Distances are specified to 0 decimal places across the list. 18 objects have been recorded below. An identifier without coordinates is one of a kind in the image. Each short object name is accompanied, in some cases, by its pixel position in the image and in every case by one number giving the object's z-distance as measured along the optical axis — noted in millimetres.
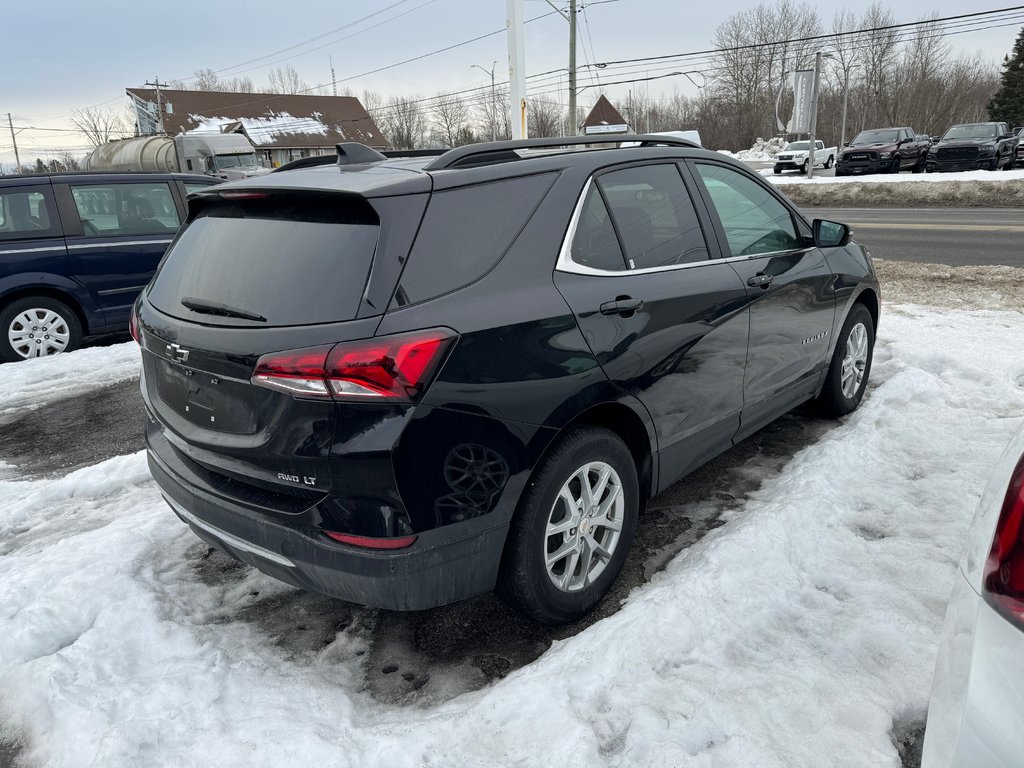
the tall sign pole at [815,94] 26594
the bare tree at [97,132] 96438
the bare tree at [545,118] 67938
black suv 2326
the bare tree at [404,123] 79469
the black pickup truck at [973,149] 27188
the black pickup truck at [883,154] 29234
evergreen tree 52406
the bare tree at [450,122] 74750
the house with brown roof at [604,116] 68438
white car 1329
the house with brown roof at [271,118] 59906
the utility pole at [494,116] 69225
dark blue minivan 7352
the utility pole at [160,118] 60812
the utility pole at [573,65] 34969
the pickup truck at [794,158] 36031
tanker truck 27578
